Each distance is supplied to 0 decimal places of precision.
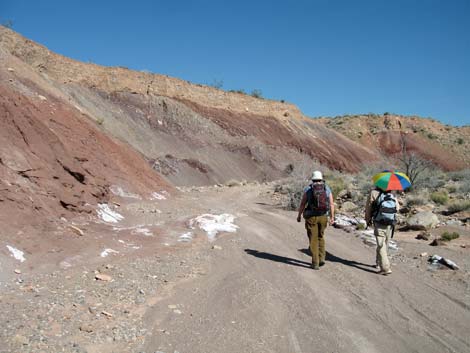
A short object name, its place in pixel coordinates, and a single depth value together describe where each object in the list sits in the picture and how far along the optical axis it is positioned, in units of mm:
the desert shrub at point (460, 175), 26919
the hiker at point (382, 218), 7488
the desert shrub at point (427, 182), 21388
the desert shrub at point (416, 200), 16219
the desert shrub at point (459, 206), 14852
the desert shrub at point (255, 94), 49688
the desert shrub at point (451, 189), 20834
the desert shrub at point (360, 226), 11758
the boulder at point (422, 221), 12281
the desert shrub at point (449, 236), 10719
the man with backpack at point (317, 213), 7629
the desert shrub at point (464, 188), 20000
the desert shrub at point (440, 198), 16862
